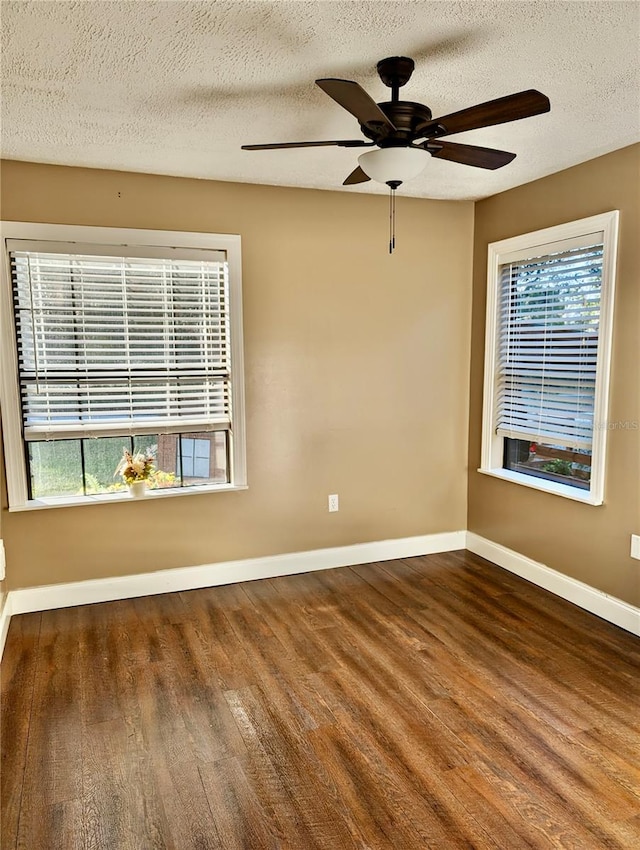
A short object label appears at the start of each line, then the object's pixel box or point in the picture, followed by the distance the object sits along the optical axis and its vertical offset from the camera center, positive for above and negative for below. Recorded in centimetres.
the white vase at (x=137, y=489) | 348 -79
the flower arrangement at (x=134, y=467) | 349 -66
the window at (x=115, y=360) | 322 -3
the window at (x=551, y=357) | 320 -1
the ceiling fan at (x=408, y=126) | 186 +79
